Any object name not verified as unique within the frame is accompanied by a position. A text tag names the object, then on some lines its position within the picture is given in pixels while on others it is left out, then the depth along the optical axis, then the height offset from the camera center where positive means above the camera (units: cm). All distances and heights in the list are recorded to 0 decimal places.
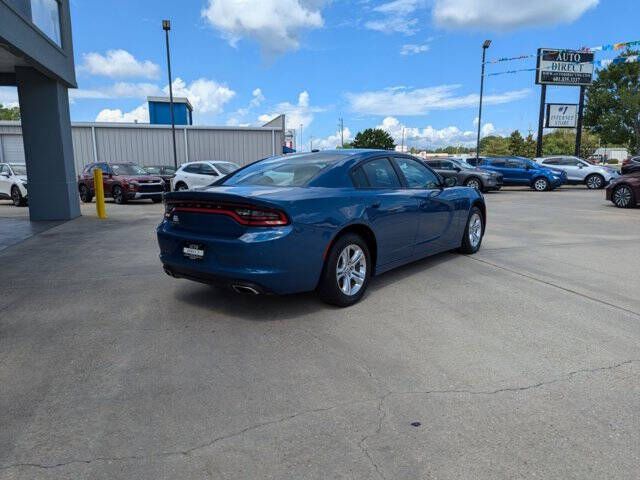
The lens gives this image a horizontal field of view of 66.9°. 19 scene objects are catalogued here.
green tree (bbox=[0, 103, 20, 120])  8105 +928
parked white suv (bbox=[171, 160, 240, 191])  1794 -22
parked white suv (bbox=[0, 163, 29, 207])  1670 -51
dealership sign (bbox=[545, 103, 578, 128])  3212 +334
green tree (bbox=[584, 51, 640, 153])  3749 +473
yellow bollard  1281 -75
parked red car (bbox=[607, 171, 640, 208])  1422 -78
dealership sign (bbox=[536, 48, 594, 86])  3047 +611
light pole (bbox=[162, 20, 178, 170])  2222 +609
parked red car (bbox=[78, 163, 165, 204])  1753 -58
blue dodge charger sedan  415 -55
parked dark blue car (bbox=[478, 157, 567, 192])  2295 -38
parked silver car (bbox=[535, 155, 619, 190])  2400 -32
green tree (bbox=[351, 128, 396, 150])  9092 +503
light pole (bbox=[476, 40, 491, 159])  2850 +529
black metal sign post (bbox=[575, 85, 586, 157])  3136 +325
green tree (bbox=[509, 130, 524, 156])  8012 +353
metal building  2762 +143
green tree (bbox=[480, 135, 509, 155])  9338 +399
